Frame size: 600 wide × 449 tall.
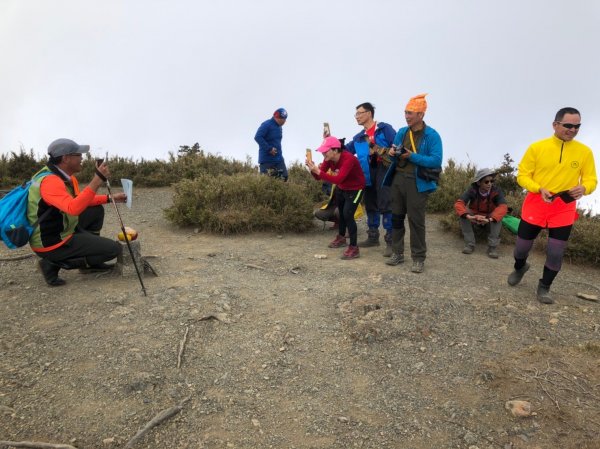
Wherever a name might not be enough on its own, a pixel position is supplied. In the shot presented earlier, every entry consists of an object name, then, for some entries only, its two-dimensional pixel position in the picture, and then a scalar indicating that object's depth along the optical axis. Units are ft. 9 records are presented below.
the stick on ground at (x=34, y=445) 8.52
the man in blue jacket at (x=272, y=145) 29.68
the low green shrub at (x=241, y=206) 23.89
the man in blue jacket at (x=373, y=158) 19.60
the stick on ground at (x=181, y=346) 11.15
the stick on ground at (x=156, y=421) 8.77
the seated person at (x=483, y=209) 21.34
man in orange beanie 16.46
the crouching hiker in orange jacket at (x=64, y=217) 14.39
